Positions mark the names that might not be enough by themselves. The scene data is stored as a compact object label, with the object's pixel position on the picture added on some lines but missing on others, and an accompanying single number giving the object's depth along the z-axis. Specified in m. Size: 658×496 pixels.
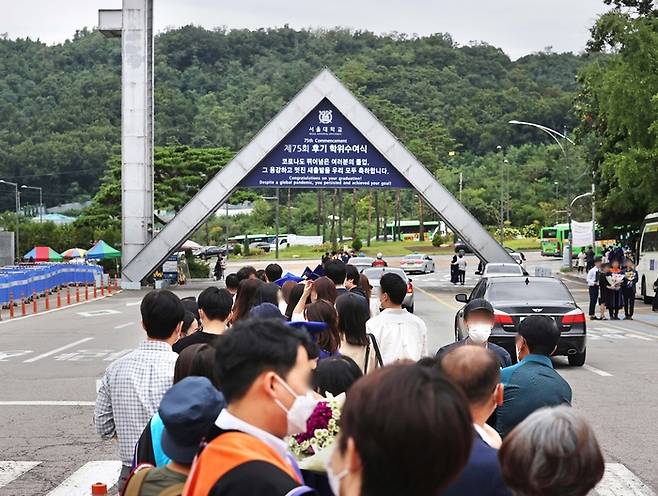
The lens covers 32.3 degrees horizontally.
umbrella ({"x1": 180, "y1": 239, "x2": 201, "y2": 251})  66.94
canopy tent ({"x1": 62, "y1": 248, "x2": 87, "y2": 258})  66.19
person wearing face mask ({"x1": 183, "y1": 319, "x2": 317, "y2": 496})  3.48
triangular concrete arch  47.81
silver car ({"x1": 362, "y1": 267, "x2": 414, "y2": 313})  30.82
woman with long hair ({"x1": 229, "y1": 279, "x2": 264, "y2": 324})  10.57
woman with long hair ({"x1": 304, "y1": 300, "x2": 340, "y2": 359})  7.71
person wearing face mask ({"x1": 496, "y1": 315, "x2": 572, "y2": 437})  6.70
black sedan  18.16
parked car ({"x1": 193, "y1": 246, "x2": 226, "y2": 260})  94.47
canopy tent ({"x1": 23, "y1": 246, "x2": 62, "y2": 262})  62.69
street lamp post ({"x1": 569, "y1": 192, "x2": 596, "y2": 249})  62.45
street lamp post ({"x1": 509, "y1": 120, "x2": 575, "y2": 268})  56.62
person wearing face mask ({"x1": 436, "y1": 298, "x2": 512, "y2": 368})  8.87
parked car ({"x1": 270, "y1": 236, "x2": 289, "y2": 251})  112.79
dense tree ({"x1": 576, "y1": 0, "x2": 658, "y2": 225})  38.69
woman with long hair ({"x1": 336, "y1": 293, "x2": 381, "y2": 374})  8.08
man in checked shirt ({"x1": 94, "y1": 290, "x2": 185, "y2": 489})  6.49
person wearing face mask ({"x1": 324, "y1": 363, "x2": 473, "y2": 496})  2.94
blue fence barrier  36.22
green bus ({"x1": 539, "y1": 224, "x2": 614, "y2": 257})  82.50
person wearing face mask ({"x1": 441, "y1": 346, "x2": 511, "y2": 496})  4.79
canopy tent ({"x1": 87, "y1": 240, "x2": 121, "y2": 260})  56.25
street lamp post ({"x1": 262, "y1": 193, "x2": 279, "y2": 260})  95.96
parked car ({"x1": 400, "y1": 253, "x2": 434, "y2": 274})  70.94
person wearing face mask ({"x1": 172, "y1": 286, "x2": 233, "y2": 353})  8.20
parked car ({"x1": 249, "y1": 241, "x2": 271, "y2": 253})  110.57
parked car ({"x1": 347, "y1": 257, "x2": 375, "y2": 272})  40.62
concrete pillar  48.19
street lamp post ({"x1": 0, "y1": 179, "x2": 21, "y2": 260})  68.71
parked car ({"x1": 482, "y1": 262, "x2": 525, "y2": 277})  36.69
